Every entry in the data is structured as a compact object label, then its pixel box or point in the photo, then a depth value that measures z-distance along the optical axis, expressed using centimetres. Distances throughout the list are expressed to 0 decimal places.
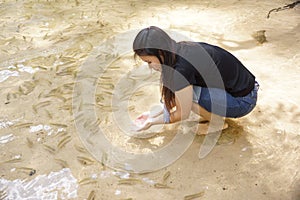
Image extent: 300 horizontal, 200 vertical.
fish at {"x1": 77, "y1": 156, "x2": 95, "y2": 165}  269
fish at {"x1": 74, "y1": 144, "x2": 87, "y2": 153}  280
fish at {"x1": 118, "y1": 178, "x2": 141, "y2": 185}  250
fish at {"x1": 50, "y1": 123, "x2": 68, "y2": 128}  308
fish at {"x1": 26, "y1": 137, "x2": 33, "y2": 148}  289
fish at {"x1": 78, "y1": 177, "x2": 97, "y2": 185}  252
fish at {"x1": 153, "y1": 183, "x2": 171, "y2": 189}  245
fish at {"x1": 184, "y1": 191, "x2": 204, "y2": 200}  236
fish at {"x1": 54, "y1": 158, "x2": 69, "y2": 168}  268
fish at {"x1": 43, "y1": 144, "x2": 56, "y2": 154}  282
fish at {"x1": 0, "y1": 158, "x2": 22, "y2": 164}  275
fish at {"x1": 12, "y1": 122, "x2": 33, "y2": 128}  311
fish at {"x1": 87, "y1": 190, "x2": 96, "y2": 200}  240
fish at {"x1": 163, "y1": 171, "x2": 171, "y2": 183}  251
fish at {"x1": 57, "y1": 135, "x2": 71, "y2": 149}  287
